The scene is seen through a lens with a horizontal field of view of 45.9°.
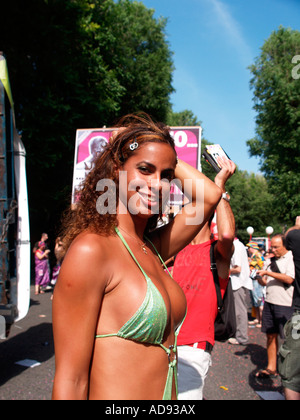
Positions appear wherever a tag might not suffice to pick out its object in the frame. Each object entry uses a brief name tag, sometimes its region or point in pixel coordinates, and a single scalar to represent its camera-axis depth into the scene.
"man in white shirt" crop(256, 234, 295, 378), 5.20
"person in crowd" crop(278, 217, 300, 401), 3.22
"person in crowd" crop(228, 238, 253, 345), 6.35
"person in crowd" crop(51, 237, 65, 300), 10.50
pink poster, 5.85
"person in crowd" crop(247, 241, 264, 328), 7.41
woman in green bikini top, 1.25
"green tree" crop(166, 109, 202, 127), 42.38
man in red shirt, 2.66
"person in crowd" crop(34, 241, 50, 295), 11.45
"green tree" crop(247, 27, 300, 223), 22.09
